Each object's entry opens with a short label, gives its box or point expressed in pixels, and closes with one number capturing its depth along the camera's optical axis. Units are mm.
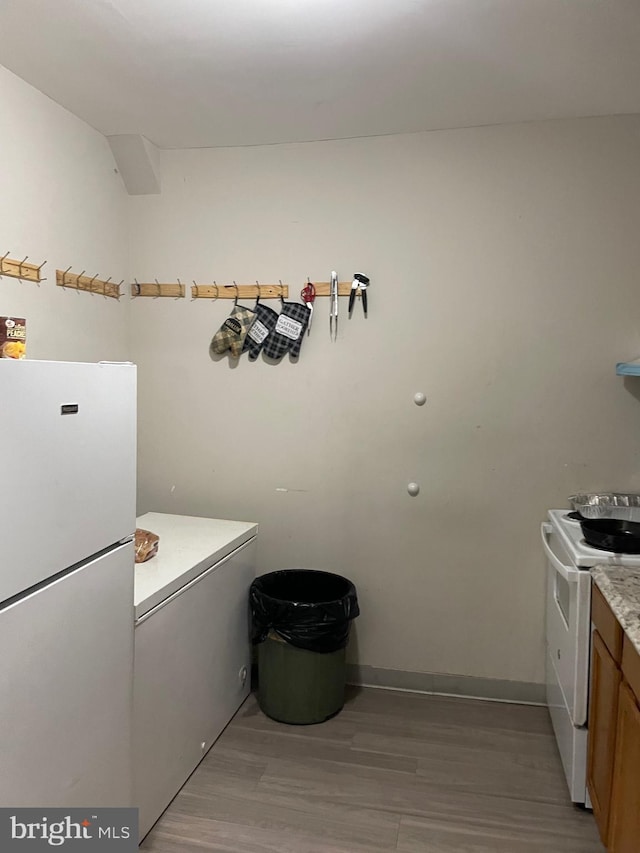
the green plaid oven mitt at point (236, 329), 2959
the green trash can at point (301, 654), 2543
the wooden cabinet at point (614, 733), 1565
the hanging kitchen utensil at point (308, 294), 2879
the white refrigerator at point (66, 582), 1330
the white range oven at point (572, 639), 2047
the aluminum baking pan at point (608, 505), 2553
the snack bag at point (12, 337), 1535
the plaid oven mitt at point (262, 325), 2936
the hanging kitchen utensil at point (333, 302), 2859
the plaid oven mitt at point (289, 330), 2895
